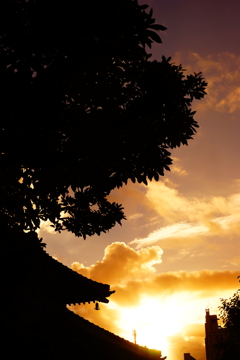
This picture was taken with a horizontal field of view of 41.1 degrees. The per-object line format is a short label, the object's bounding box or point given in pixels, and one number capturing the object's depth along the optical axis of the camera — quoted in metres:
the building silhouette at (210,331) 53.27
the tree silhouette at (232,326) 22.59
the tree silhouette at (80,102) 5.47
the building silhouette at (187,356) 42.90
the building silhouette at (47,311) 5.46
